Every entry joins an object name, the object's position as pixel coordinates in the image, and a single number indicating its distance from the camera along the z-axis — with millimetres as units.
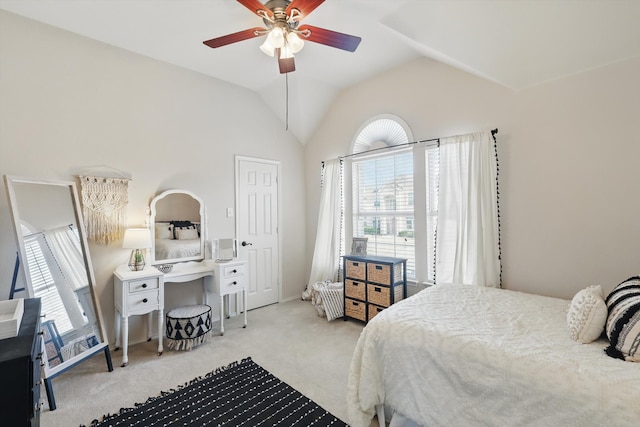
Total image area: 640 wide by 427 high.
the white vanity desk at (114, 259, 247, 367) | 2518
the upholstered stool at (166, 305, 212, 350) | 2723
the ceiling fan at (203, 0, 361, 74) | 1815
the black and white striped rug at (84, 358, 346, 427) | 1795
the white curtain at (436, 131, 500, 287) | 2658
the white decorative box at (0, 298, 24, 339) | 1461
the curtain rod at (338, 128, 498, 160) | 2651
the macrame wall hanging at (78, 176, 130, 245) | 2629
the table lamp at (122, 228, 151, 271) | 2680
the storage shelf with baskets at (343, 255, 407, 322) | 3084
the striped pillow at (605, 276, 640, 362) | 1244
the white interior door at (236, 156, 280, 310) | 3805
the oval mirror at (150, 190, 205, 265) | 3060
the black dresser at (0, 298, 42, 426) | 1239
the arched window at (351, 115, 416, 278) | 3355
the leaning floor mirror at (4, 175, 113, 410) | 2072
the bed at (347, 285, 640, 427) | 1130
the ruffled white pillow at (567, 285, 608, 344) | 1438
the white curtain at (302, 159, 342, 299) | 4023
